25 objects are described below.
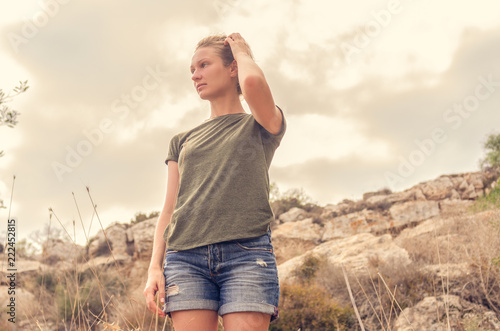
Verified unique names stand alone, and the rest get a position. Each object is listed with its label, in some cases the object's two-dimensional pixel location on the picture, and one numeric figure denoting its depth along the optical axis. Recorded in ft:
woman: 5.46
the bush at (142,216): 54.70
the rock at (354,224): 45.32
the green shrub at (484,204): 23.02
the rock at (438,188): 54.13
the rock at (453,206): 40.92
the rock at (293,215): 53.47
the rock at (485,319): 16.38
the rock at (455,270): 19.44
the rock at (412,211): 45.75
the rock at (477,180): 56.44
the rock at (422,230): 29.81
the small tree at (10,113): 16.06
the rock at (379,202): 52.46
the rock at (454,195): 52.93
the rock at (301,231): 44.97
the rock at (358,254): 24.43
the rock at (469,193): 53.88
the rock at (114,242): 47.24
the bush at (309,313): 19.26
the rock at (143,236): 45.01
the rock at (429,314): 17.22
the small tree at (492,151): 76.49
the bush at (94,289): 28.68
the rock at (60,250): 45.01
